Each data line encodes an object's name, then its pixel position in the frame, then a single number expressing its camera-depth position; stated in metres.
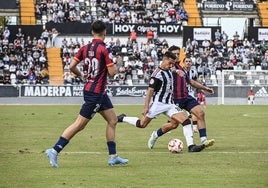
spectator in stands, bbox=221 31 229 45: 60.50
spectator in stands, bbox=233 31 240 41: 60.93
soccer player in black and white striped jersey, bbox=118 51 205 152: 17.09
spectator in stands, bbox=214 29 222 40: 60.31
